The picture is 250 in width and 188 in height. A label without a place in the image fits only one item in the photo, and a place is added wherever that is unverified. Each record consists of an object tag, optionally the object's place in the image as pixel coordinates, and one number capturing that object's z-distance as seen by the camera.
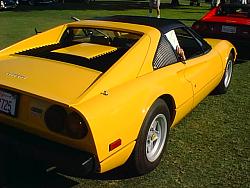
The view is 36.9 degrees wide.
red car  7.62
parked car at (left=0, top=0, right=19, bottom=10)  21.50
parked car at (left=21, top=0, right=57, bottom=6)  25.25
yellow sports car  2.87
